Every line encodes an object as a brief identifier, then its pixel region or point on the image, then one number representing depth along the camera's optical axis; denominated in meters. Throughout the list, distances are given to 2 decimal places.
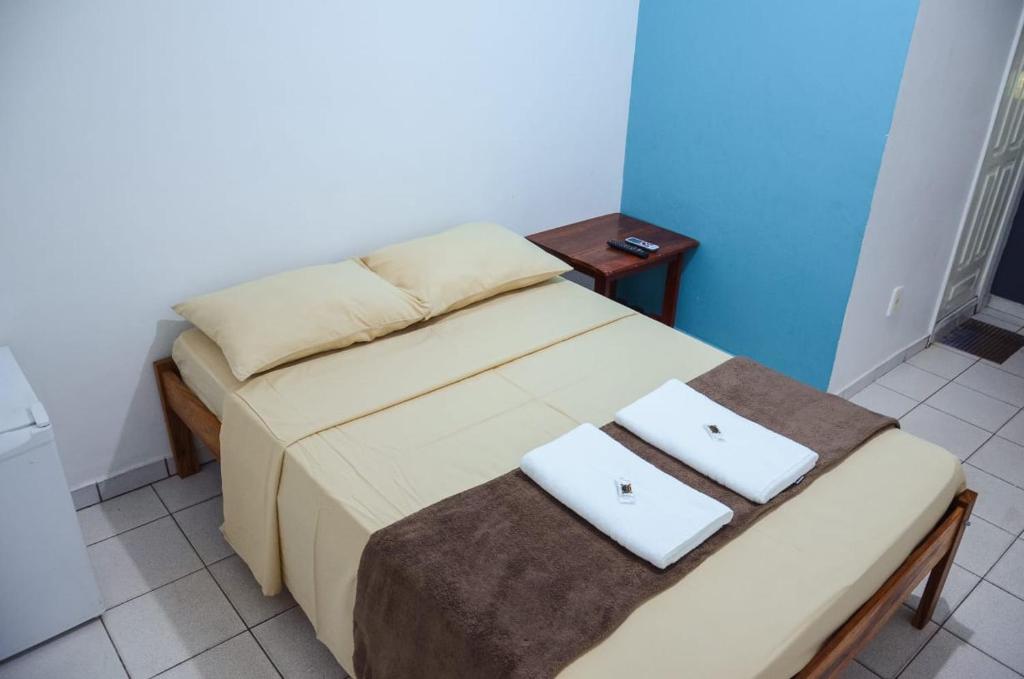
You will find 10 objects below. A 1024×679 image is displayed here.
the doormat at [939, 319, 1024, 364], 3.64
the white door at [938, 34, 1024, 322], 3.37
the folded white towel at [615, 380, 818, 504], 1.84
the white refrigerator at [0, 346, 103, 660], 1.81
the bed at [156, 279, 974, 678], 1.54
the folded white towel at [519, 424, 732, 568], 1.63
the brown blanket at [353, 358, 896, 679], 1.44
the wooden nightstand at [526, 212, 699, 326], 3.07
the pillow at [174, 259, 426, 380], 2.20
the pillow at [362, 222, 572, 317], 2.59
